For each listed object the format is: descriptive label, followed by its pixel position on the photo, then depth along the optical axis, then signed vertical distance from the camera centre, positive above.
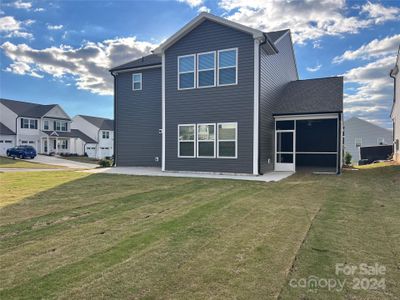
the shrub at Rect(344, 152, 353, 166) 22.60 -1.27
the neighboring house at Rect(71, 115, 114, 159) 48.66 +1.30
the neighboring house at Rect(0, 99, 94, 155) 37.50 +1.81
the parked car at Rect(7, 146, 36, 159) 32.44 -1.24
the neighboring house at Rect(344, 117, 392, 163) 44.38 +1.23
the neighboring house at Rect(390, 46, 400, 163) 20.08 +2.65
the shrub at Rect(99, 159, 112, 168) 19.98 -1.58
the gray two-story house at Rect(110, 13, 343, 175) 13.35 +2.16
